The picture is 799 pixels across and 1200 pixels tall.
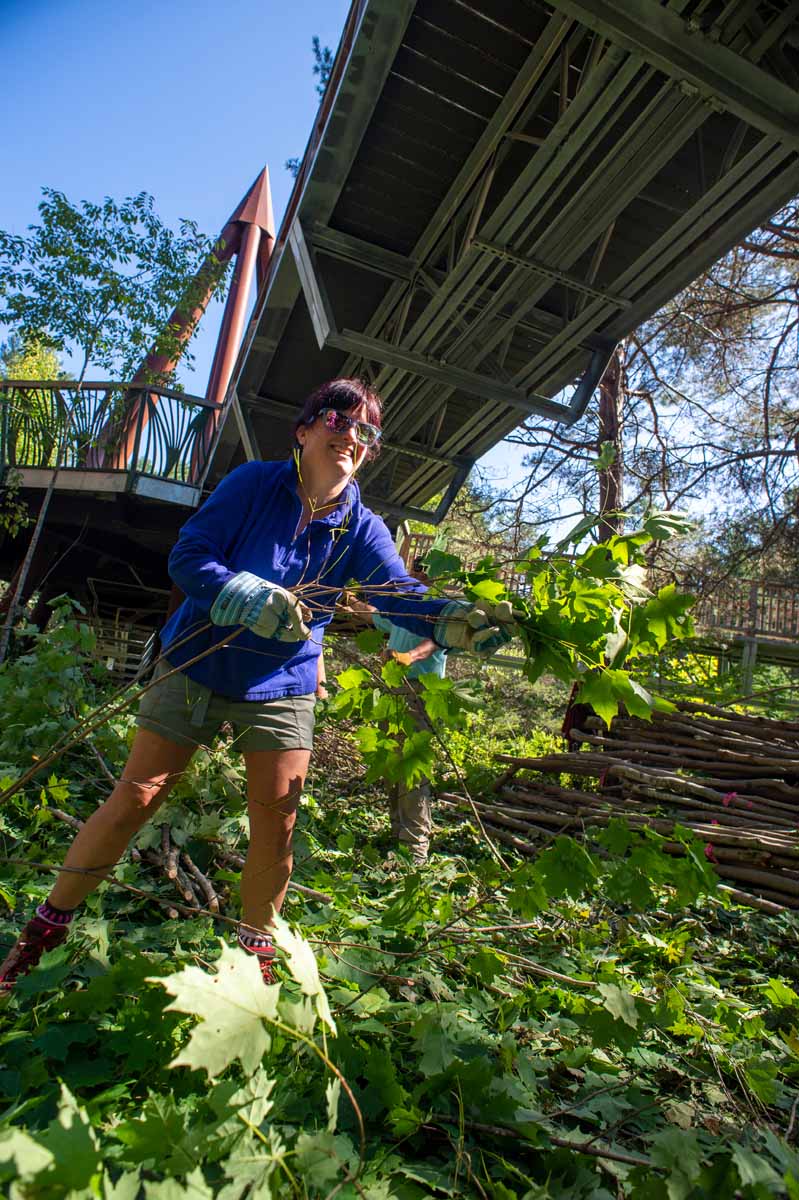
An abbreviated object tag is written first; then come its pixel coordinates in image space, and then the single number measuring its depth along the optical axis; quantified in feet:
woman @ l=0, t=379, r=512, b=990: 5.83
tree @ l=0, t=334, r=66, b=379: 87.61
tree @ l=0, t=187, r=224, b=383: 24.61
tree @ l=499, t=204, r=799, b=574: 30.66
